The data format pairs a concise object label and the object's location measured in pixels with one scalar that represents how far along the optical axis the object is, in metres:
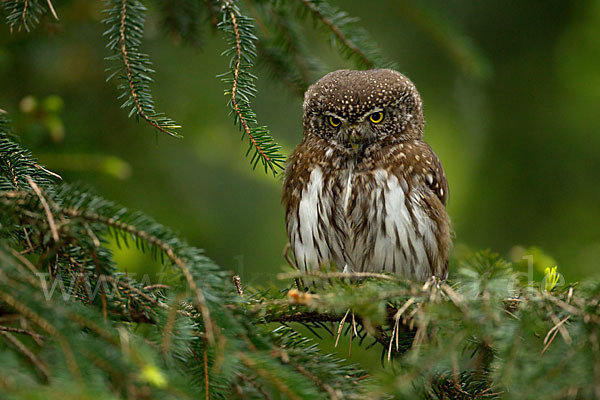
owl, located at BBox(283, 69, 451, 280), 5.71
